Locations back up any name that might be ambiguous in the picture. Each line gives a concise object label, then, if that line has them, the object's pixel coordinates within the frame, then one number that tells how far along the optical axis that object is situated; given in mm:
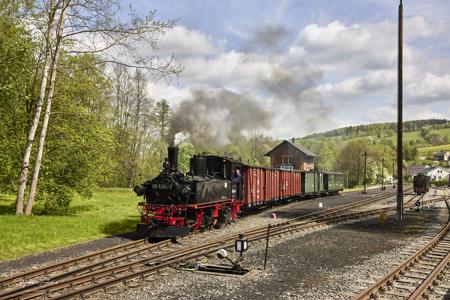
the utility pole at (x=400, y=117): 20484
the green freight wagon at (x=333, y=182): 44281
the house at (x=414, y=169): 127869
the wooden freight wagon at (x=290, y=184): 30062
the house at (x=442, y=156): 171100
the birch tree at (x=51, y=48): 16016
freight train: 14750
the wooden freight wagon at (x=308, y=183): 36406
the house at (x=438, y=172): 129812
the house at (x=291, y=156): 70331
